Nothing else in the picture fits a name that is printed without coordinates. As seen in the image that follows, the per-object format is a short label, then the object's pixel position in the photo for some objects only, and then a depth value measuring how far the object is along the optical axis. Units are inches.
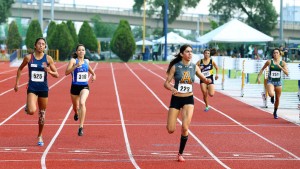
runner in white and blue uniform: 585.6
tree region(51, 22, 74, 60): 2613.2
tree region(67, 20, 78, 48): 2903.5
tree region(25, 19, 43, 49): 2647.6
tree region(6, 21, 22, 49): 3555.6
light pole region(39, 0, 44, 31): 2432.3
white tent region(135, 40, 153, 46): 3115.2
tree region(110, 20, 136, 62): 2586.1
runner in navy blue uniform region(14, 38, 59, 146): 512.1
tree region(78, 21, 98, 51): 2923.2
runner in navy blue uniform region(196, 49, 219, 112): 799.7
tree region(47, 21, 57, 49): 2628.0
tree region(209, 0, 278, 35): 3508.9
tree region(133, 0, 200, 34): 3713.1
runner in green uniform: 731.4
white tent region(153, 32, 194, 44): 2808.3
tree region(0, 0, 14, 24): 3681.1
